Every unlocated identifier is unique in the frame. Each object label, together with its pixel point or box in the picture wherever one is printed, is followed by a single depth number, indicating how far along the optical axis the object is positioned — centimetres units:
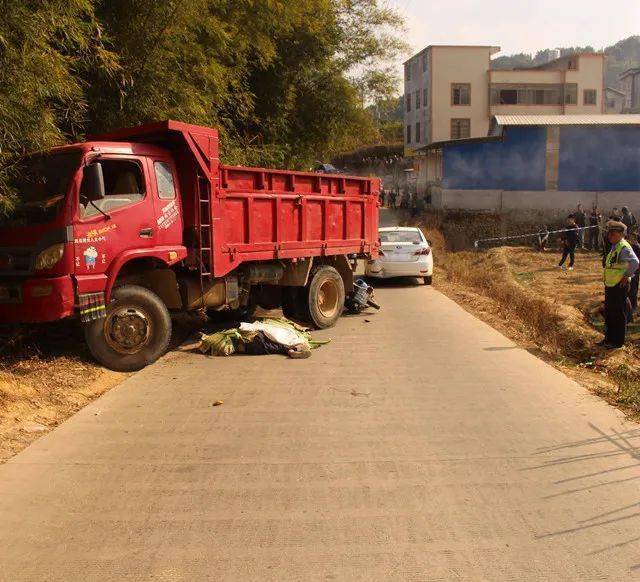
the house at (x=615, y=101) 8531
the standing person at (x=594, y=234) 2672
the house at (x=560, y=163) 3131
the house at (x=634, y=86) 7263
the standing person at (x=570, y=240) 2092
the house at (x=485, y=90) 5762
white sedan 1659
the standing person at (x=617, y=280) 924
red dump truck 749
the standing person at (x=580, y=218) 2553
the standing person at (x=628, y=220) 2318
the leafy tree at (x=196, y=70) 649
